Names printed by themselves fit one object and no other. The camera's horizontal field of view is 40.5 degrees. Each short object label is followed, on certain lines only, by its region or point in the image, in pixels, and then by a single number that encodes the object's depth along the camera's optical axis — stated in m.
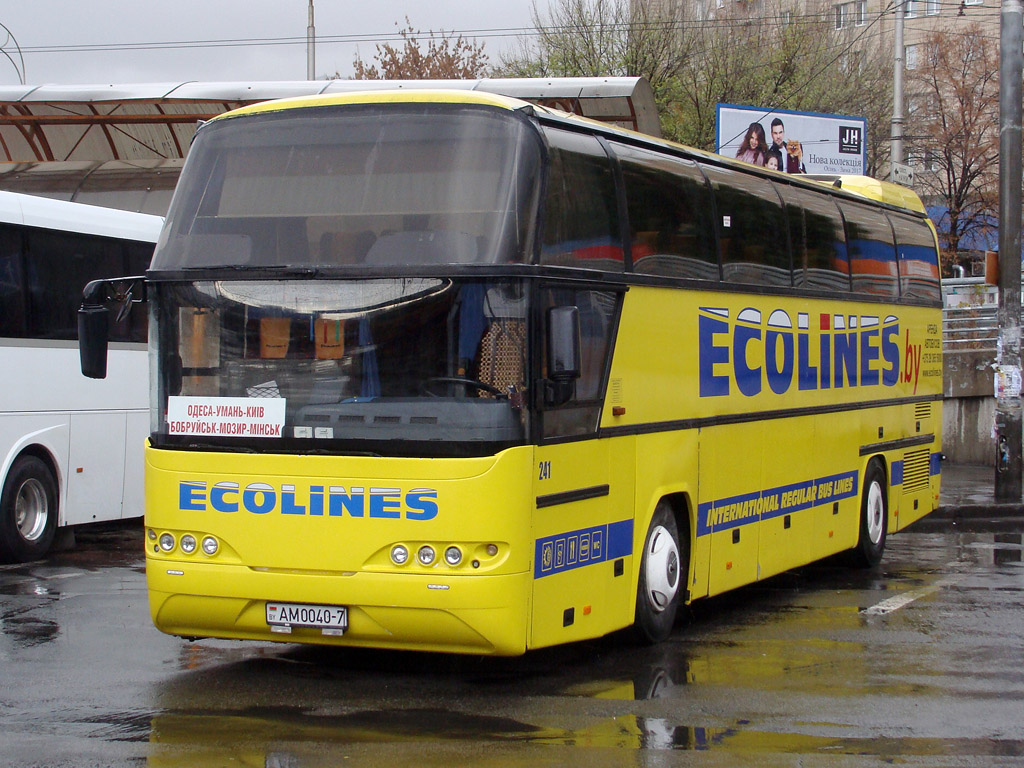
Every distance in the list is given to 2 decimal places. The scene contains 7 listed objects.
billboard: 34.12
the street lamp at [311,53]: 43.71
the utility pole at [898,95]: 33.19
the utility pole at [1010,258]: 17.92
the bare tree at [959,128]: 47.47
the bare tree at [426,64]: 54.94
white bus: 12.98
